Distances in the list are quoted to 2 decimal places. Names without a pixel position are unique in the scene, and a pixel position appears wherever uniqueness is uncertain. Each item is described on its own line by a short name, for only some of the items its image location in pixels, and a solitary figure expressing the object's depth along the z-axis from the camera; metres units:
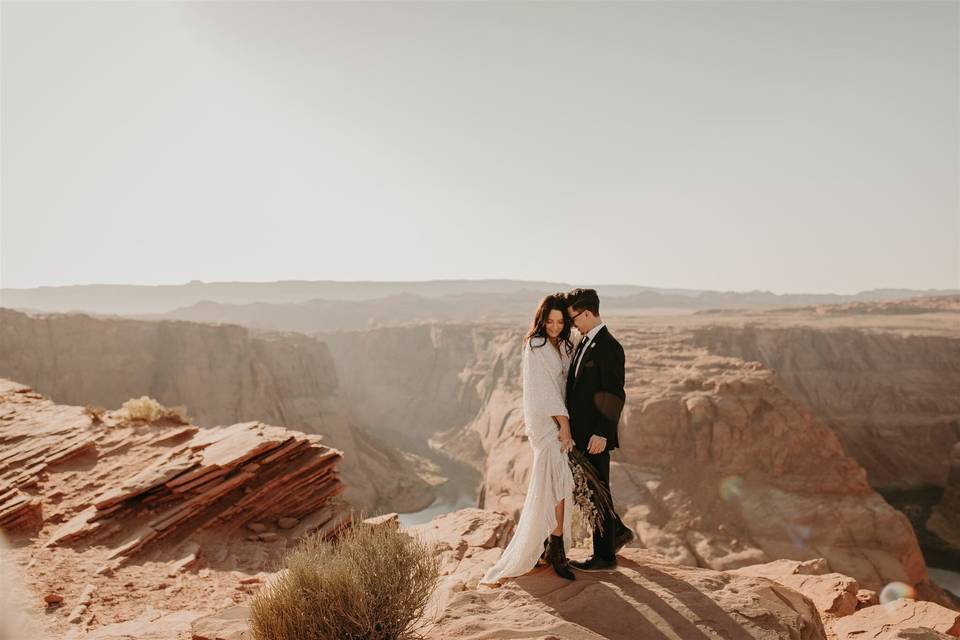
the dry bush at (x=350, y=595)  3.47
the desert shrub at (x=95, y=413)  10.92
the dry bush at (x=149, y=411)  11.16
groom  4.48
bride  4.53
